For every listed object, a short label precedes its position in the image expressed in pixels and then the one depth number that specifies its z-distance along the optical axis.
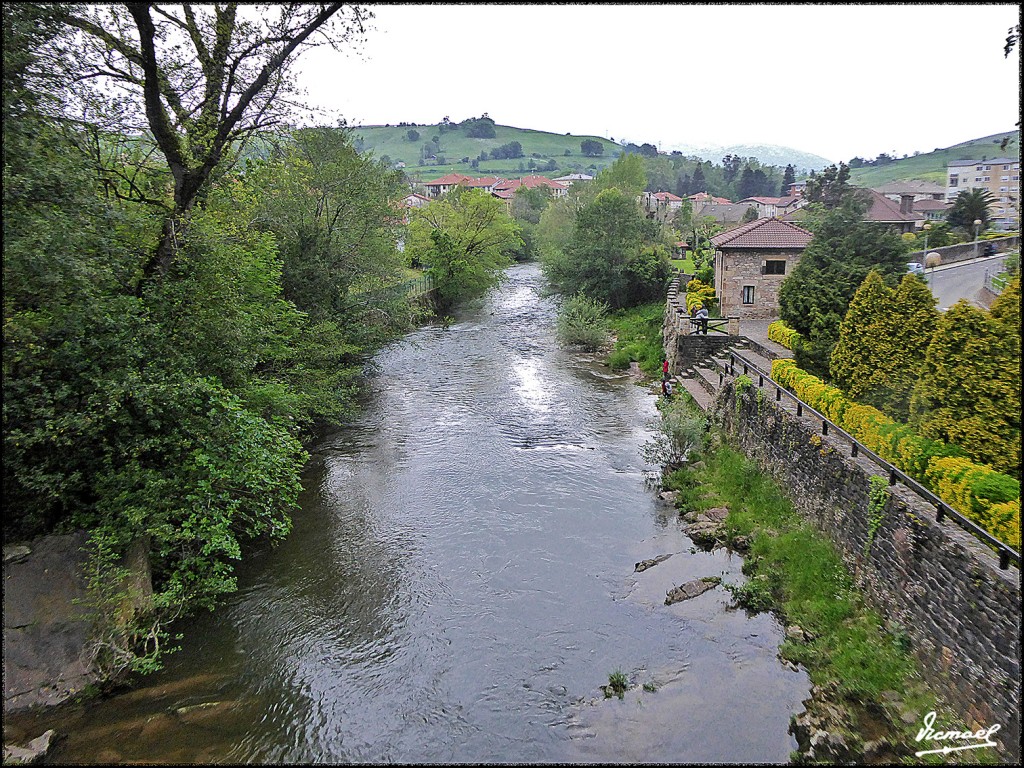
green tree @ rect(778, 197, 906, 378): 17.50
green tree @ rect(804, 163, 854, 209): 44.17
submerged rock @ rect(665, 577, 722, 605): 10.73
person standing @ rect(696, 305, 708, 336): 21.95
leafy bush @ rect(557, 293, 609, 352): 29.89
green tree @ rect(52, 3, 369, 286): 9.87
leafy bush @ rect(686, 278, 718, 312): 26.37
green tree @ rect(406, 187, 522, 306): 37.09
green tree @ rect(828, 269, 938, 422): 11.09
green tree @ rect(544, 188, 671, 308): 35.31
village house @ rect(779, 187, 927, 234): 43.06
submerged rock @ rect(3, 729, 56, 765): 6.80
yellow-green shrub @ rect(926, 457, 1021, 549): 7.14
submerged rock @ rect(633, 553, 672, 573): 11.70
